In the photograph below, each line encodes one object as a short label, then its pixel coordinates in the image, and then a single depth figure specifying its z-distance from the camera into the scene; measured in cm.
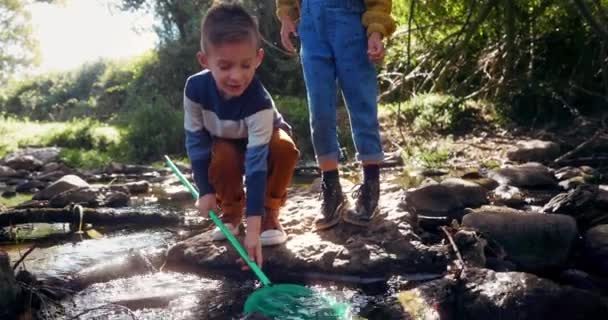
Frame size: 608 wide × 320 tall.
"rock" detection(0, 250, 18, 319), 184
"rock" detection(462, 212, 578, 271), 242
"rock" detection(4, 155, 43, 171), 842
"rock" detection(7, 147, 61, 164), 934
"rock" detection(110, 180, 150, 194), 531
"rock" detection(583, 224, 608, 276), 236
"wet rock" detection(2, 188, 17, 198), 558
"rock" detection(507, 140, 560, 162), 496
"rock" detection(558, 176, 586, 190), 374
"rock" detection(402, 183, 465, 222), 313
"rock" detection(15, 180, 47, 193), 597
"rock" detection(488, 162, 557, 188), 390
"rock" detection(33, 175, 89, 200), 473
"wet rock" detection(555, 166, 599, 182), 390
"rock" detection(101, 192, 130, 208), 432
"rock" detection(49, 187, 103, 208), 425
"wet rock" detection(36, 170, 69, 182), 659
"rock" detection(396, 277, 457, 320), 185
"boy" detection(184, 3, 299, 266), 214
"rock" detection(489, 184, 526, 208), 340
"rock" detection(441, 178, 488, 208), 328
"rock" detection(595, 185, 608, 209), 293
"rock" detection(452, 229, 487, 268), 225
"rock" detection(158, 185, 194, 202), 467
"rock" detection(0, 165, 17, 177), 740
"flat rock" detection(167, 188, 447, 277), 228
